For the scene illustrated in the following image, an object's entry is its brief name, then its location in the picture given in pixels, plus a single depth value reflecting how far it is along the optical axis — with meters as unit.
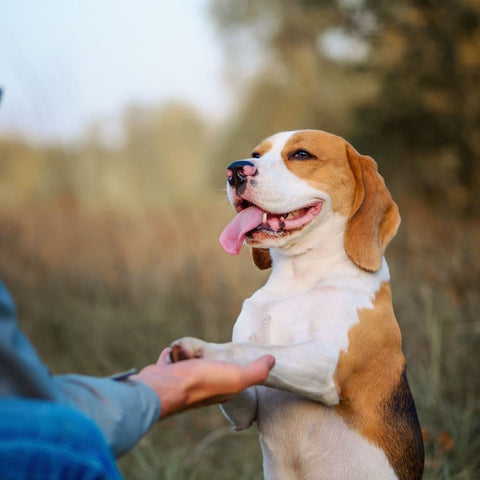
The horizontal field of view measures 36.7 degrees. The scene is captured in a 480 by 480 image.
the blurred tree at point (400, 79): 10.88
